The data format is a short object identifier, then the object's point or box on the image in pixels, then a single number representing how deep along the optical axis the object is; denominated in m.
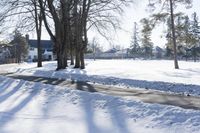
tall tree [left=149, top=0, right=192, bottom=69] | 18.48
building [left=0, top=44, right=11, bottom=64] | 48.20
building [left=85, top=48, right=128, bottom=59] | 66.14
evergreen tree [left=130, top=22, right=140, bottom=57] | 58.00
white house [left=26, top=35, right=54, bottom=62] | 54.98
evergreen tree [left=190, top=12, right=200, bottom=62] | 42.93
